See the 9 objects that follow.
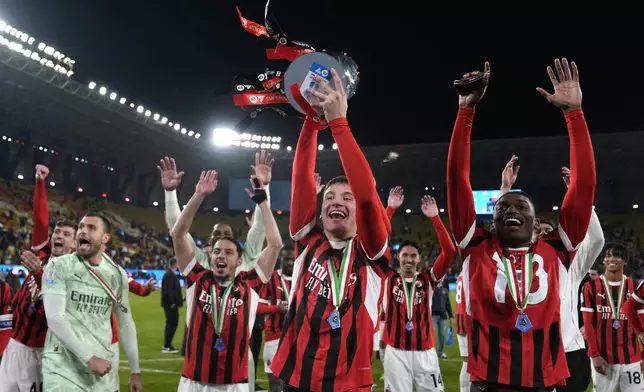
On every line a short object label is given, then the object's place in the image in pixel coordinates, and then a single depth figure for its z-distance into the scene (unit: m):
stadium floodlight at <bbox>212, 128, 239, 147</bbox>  41.91
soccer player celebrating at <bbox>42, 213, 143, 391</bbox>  4.38
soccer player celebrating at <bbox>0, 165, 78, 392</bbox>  5.73
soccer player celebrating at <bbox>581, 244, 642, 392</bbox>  7.00
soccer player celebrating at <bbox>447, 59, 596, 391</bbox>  3.19
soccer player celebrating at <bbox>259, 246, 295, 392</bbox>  9.30
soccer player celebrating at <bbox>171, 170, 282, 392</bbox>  4.95
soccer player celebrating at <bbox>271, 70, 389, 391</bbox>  2.82
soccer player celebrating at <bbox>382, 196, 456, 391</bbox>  7.27
